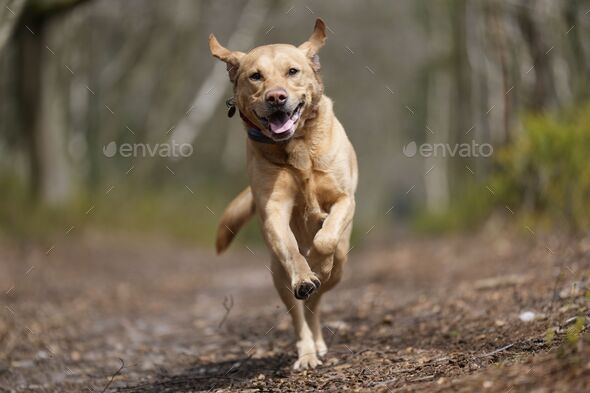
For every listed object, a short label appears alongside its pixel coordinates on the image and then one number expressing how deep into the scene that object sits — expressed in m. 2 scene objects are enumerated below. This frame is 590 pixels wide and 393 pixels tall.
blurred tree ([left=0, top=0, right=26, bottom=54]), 11.64
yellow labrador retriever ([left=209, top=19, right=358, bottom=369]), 8.60
